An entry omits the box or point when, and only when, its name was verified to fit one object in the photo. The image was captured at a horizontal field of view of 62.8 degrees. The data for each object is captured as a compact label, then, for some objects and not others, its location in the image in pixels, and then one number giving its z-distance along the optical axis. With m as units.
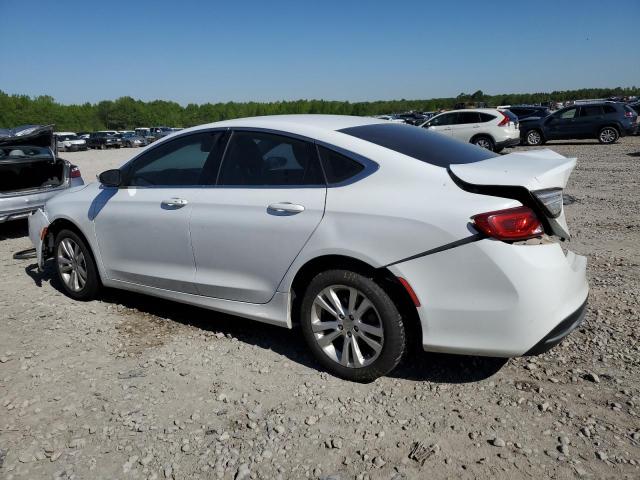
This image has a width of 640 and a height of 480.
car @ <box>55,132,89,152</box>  44.59
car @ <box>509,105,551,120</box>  23.83
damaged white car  2.72
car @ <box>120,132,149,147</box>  47.09
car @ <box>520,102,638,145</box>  19.80
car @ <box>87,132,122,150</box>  46.11
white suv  18.00
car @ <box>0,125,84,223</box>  7.48
